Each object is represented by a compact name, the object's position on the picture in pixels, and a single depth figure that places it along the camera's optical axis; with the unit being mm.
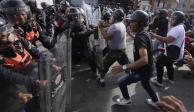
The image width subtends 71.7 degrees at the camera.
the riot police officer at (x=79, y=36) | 3175
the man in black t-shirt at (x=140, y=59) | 2125
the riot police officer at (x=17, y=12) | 1859
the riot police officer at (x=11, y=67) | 1188
